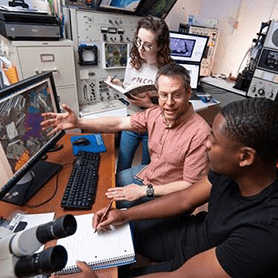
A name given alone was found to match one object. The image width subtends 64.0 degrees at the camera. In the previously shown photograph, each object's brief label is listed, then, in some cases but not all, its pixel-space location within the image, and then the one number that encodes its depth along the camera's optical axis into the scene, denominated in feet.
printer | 4.75
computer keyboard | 2.97
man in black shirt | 2.07
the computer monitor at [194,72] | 8.08
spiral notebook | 2.32
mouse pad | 4.19
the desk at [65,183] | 2.90
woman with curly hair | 5.17
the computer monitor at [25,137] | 2.68
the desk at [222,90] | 8.01
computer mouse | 4.32
